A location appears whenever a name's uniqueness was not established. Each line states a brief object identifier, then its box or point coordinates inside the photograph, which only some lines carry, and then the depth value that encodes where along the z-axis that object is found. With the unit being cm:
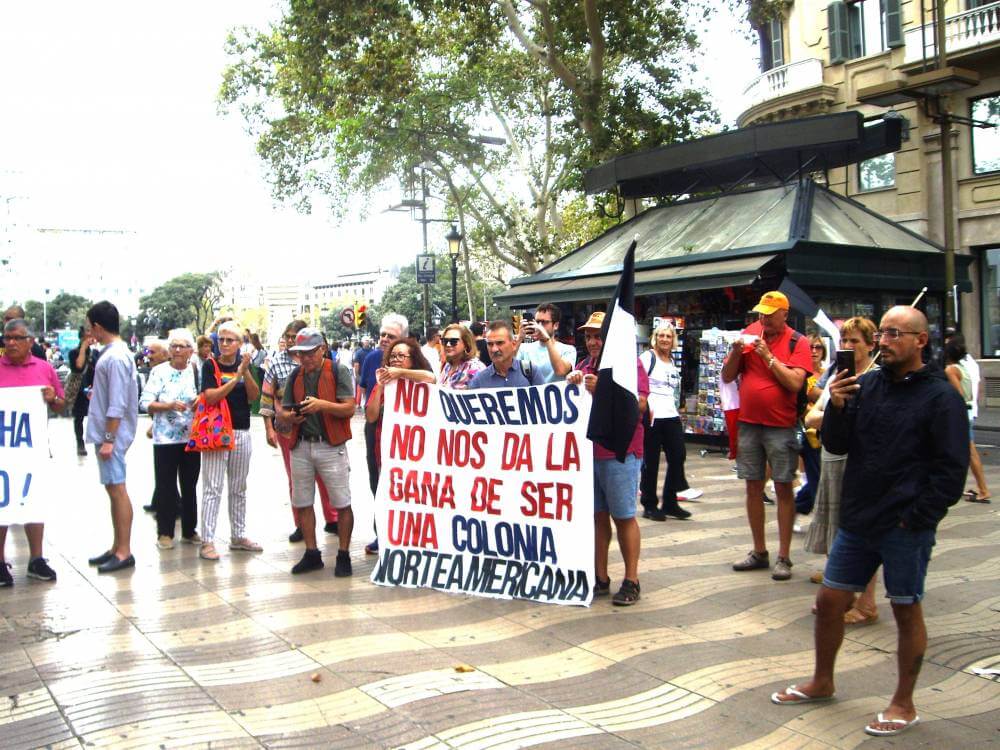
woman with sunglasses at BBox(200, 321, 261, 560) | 764
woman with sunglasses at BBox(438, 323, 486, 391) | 701
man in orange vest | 689
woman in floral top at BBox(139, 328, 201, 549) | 781
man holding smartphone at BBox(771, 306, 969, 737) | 389
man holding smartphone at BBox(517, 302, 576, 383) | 696
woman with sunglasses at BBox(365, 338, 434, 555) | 670
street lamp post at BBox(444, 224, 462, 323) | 2377
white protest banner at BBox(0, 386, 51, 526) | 682
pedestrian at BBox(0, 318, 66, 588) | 684
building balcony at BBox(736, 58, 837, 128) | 2680
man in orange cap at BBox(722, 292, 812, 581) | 648
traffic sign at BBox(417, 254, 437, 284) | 2611
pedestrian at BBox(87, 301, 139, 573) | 704
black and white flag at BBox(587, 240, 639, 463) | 578
